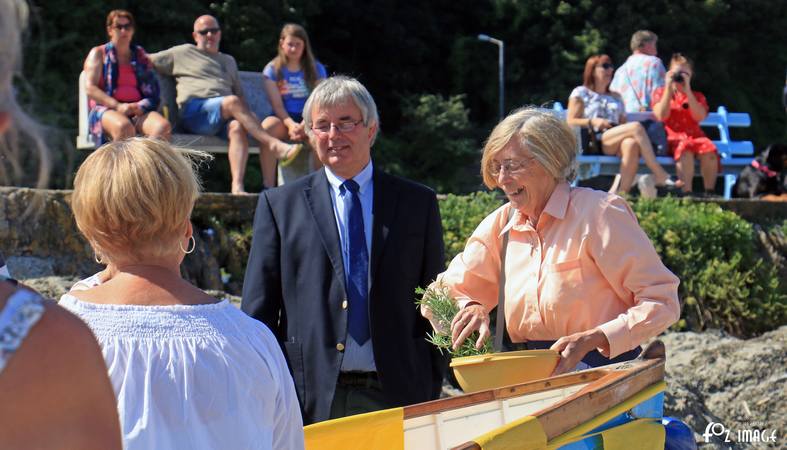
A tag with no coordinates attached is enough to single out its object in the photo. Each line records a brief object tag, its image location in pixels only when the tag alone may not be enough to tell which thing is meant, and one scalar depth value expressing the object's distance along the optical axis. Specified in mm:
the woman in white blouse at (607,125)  11109
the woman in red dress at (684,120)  11562
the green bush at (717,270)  8320
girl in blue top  9477
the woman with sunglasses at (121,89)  8461
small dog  12852
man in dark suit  4082
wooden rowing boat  3068
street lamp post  33250
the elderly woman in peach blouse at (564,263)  3443
